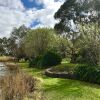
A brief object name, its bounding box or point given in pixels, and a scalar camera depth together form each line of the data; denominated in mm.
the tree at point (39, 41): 18989
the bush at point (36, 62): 14251
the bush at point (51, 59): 13406
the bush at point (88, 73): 7214
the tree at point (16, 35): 35001
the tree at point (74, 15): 15017
